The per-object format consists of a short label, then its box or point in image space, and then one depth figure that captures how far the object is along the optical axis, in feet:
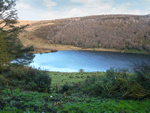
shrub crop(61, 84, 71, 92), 39.95
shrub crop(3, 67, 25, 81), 39.36
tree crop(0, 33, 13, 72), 42.25
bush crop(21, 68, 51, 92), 36.88
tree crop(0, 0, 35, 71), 79.05
